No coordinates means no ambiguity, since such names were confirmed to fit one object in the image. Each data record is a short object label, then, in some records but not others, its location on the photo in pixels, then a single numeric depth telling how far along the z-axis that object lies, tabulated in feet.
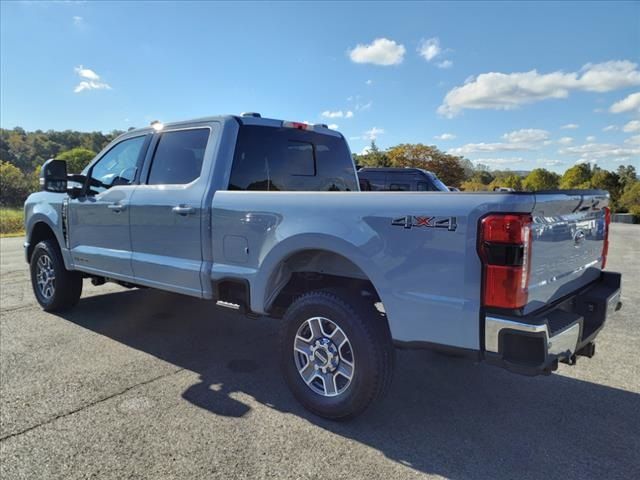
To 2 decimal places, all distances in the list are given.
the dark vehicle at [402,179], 48.25
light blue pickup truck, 8.16
